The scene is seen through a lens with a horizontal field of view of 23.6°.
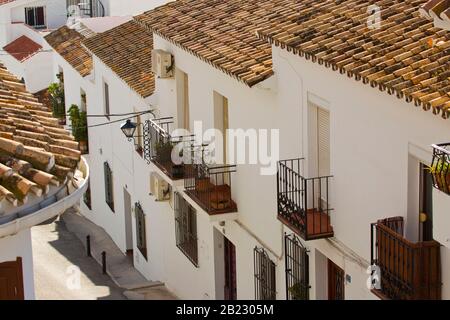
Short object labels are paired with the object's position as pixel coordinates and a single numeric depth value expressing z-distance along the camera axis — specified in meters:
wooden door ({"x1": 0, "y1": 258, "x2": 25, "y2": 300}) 10.06
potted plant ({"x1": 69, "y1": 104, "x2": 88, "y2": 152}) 29.17
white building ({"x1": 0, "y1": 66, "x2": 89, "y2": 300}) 9.70
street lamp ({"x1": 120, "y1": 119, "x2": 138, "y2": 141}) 21.98
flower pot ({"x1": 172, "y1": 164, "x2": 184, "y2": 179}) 19.62
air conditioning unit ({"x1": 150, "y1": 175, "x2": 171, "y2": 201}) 21.33
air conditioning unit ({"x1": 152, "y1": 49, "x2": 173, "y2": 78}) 20.28
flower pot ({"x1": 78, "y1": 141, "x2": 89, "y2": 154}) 29.36
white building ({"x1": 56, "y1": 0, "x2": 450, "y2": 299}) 11.85
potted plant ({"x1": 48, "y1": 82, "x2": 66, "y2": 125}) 31.22
